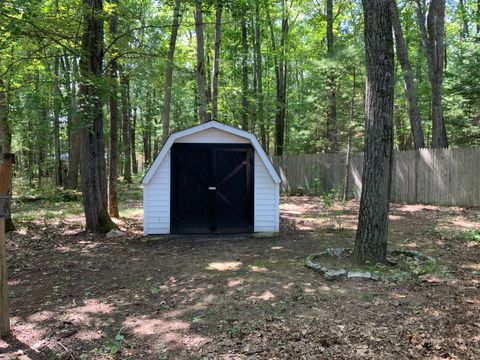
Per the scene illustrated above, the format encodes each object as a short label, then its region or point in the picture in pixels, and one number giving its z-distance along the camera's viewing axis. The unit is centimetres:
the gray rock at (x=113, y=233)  874
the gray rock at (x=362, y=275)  512
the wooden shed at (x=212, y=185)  872
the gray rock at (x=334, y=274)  523
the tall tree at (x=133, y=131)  2857
